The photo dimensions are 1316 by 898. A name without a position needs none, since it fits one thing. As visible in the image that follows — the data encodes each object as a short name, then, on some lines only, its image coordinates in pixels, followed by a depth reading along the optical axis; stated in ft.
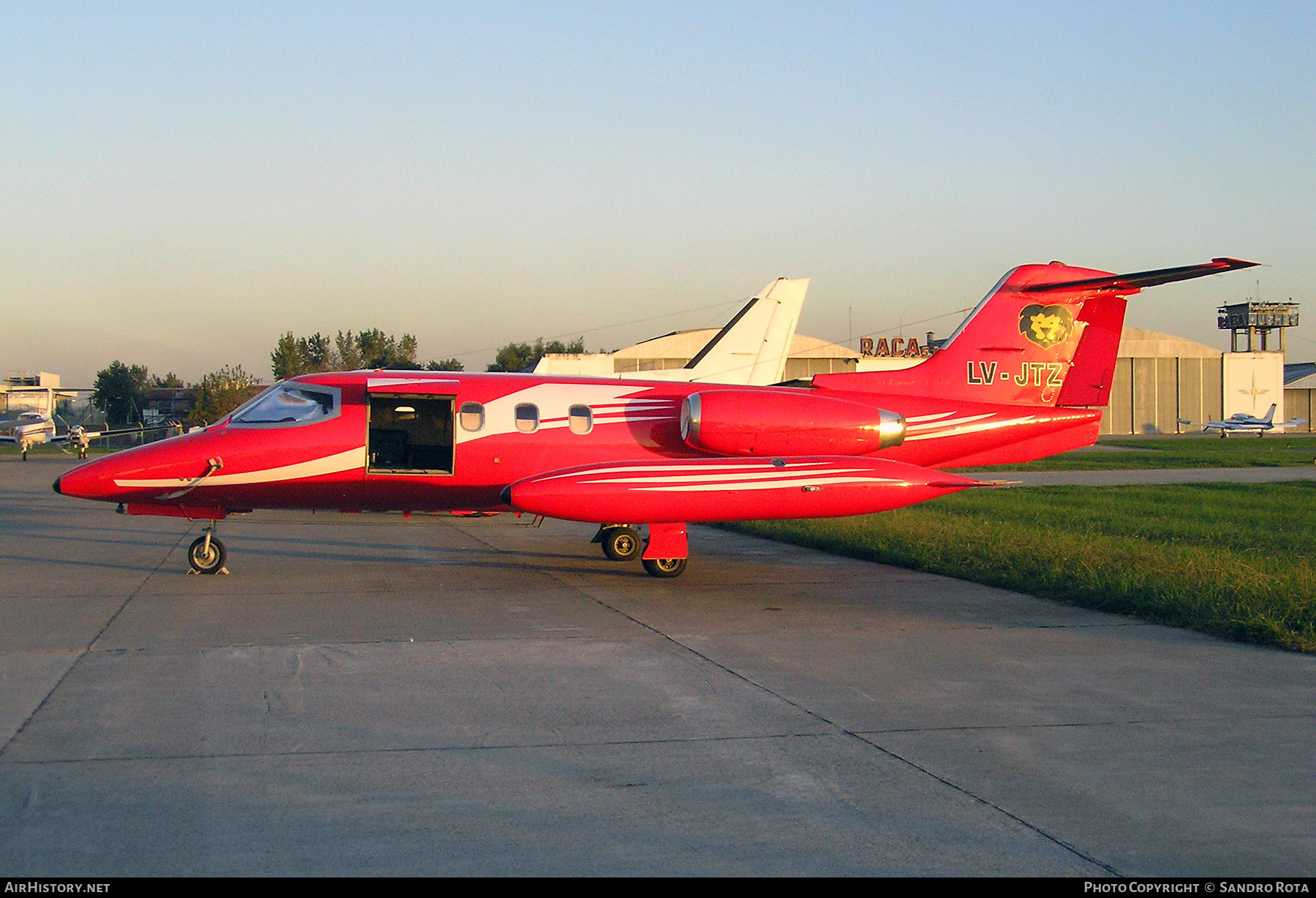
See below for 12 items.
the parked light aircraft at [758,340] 90.84
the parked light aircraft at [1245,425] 237.04
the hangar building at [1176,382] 263.29
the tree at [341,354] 215.72
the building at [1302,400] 296.71
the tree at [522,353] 308.60
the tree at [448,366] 202.80
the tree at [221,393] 170.91
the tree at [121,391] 294.05
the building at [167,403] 256.23
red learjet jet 41.42
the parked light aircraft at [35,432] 128.98
